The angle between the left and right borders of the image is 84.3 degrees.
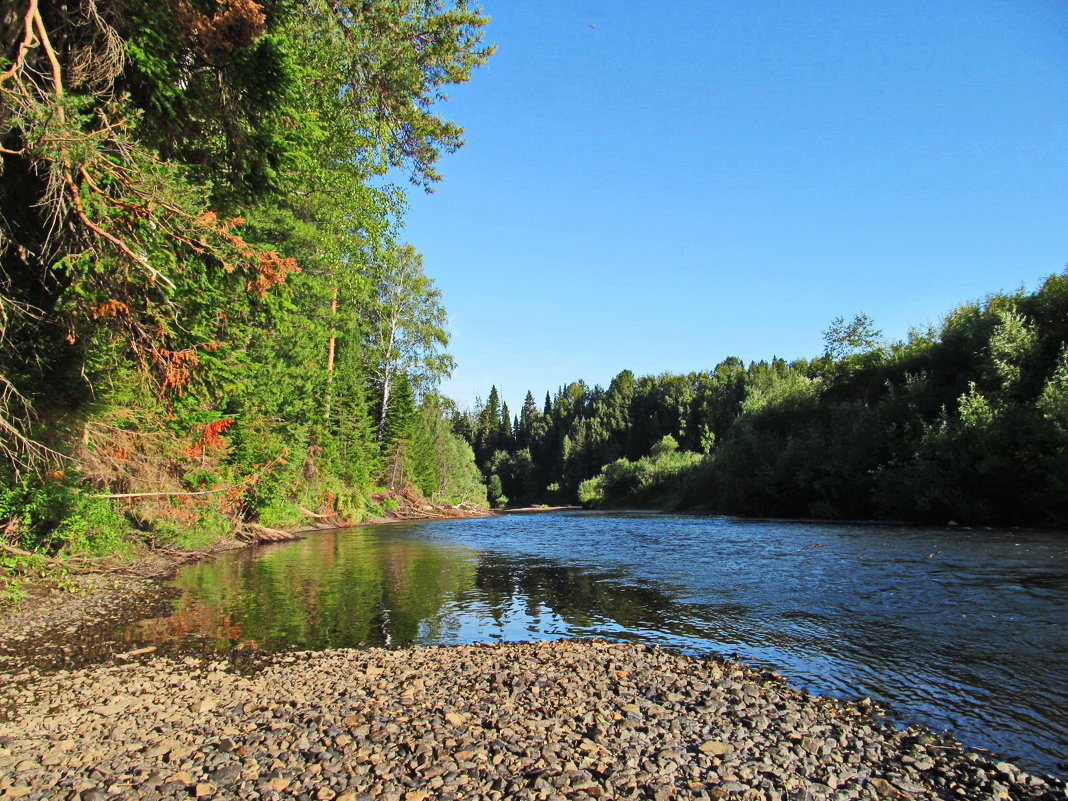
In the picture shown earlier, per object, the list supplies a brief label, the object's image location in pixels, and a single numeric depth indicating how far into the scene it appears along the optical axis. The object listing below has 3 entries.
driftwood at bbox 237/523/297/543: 23.95
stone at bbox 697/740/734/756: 5.11
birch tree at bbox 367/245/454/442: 44.62
